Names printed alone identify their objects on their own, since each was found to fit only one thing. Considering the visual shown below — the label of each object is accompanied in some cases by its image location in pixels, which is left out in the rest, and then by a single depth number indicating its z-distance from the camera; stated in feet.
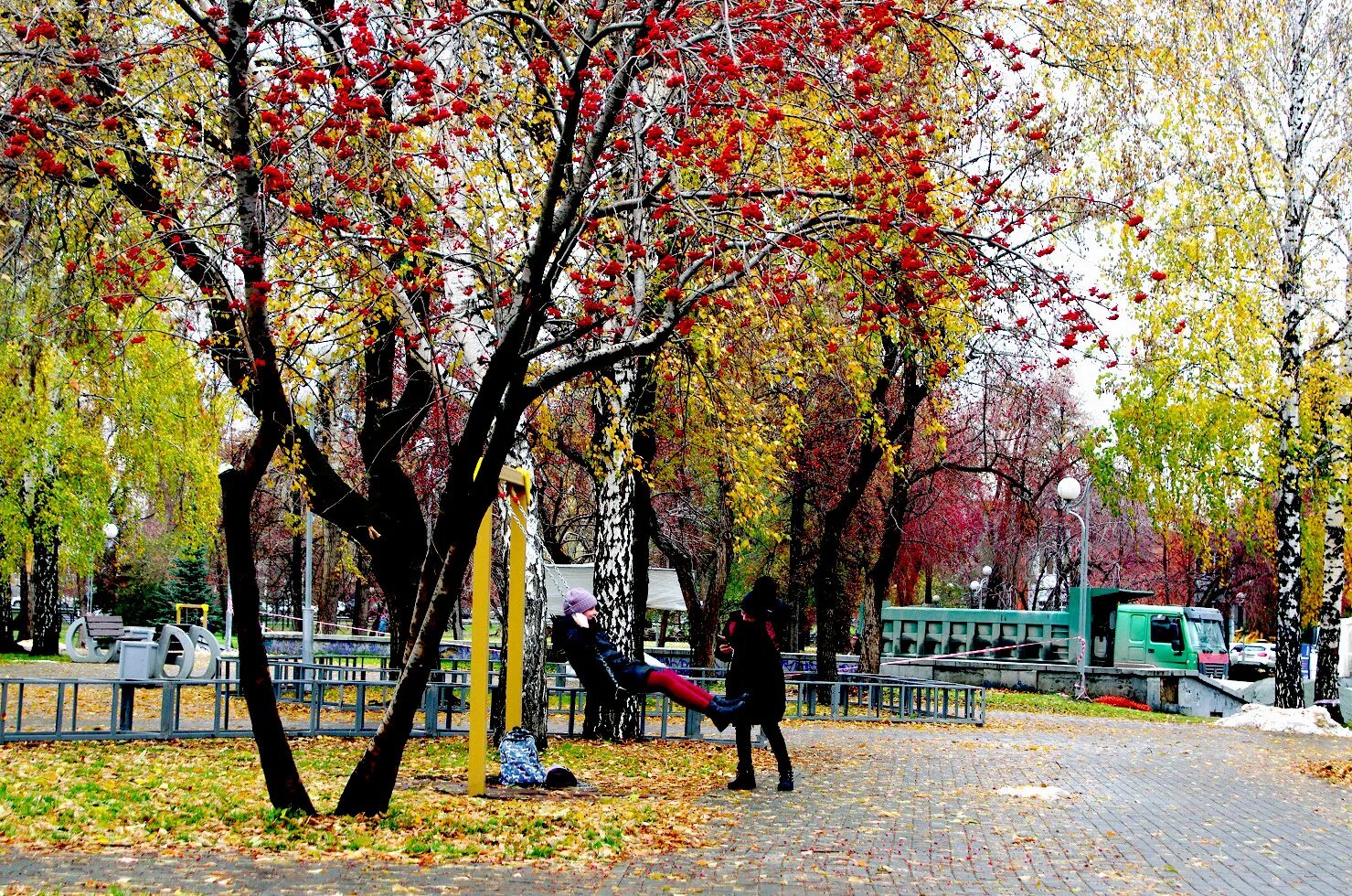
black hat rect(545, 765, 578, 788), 38.42
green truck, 142.92
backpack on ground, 38.19
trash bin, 58.49
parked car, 161.17
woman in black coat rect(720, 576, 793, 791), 40.11
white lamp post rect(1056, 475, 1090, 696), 99.35
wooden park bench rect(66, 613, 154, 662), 93.20
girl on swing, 36.81
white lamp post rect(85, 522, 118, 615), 113.70
